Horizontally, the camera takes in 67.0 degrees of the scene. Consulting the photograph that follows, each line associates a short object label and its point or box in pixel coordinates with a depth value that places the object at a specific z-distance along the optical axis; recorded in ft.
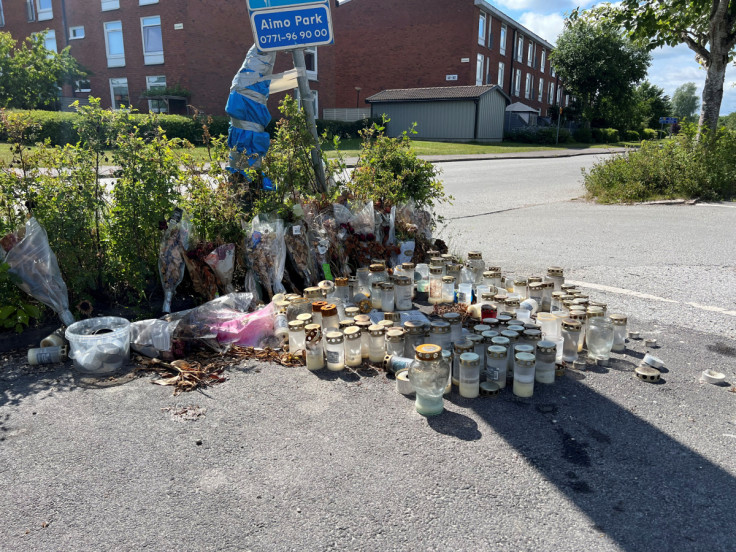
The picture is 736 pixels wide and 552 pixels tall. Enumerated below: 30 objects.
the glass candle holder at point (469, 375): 10.97
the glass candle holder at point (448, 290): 16.60
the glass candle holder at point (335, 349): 12.26
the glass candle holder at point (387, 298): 15.76
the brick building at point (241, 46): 96.89
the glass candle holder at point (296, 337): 13.00
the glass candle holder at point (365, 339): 12.99
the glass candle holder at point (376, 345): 12.79
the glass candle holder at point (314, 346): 12.37
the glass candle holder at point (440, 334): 12.47
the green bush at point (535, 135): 129.79
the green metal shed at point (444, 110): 116.06
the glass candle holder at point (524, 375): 11.05
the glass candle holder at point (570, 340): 12.64
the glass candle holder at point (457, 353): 11.41
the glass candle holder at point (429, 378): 10.40
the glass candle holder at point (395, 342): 12.69
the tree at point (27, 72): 74.74
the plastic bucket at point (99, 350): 12.26
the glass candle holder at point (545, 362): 11.43
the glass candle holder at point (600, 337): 12.87
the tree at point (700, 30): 39.04
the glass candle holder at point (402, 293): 16.21
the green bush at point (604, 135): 150.26
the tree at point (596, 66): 147.23
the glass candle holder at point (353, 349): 12.57
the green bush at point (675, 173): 38.60
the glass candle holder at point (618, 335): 13.29
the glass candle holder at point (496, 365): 11.37
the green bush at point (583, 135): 145.38
